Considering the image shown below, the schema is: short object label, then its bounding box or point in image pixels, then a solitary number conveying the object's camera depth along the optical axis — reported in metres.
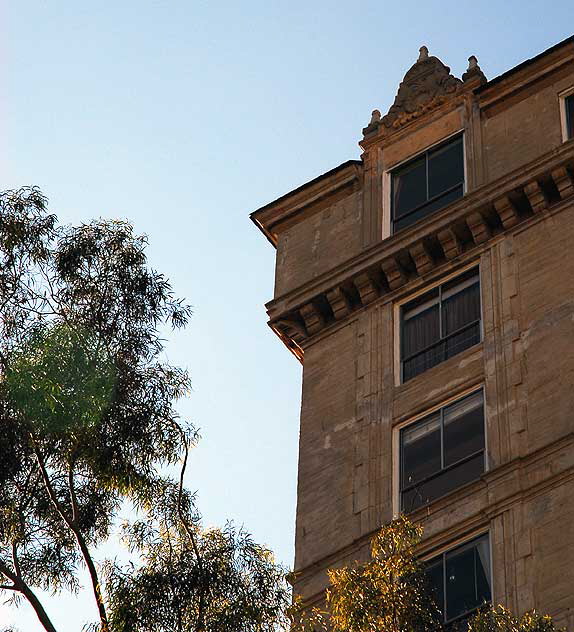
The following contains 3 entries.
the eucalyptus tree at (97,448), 30.67
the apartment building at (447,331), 35.72
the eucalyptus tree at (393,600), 26.20
